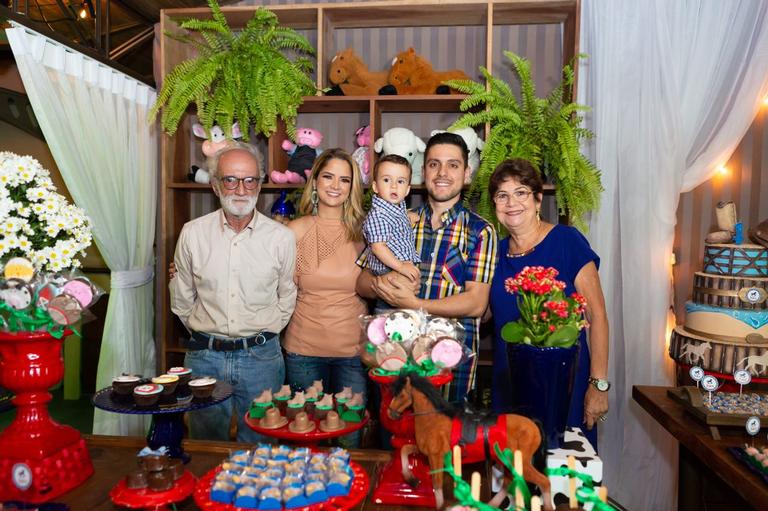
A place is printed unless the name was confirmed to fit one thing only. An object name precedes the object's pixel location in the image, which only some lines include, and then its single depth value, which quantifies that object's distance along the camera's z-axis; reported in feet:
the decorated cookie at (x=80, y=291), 4.92
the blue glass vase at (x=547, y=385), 4.68
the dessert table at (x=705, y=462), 5.06
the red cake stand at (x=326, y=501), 4.00
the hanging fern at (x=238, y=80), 9.87
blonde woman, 8.04
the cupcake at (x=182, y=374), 5.62
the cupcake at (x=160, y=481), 4.22
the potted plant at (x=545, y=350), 4.69
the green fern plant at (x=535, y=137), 9.16
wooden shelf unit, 10.40
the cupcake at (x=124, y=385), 5.37
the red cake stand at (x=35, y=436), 4.60
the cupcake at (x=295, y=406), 5.65
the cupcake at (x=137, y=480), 4.24
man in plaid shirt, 7.02
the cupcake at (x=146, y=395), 5.10
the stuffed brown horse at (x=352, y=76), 10.73
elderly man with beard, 7.69
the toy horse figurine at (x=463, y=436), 4.13
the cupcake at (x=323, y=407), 5.61
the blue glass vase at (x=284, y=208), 10.67
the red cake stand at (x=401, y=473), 4.49
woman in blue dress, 6.81
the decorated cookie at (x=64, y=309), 4.83
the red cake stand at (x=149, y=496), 4.15
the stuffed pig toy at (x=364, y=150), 10.51
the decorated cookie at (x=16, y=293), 4.66
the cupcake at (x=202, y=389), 5.35
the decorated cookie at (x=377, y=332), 4.70
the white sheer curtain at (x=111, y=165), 9.12
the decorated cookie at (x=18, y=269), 4.80
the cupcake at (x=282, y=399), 5.93
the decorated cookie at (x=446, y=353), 4.50
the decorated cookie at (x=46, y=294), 4.80
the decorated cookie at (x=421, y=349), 4.59
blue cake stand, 5.12
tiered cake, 7.72
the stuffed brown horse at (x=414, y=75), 10.60
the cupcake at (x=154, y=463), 4.30
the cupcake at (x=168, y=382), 5.31
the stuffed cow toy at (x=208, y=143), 10.68
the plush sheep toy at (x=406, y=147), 10.05
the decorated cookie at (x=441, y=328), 4.78
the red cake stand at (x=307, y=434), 5.37
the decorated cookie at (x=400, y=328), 4.65
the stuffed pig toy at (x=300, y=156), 10.66
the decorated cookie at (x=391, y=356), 4.50
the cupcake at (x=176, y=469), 4.31
